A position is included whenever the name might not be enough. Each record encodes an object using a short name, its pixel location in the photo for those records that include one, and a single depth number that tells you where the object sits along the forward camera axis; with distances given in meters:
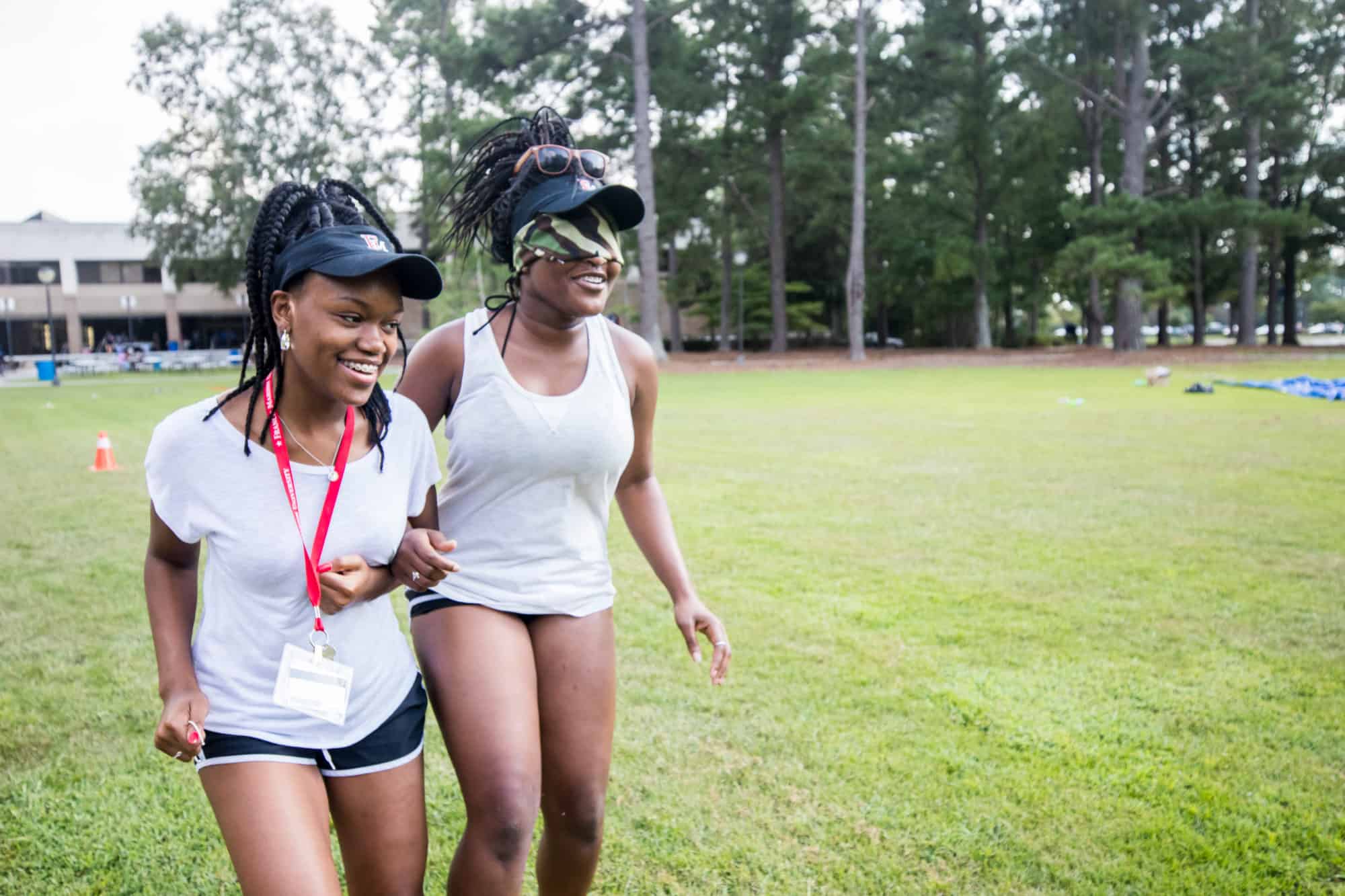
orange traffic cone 12.54
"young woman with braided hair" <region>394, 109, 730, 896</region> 2.62
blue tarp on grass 19.09
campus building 60.78
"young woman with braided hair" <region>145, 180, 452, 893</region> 2.19
